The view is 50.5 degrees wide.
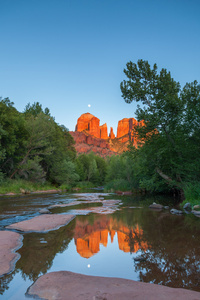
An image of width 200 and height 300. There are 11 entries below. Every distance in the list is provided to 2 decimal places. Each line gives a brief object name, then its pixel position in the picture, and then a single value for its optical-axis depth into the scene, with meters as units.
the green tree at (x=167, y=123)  15.18
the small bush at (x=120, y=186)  32.91
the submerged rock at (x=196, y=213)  9.29
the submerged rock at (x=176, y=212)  9.85
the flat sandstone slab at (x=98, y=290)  2.58
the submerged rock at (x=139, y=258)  4.11
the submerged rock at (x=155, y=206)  12.28
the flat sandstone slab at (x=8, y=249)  3.62
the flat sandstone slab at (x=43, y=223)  6.71
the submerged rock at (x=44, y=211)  10.30
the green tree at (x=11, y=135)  26.67
